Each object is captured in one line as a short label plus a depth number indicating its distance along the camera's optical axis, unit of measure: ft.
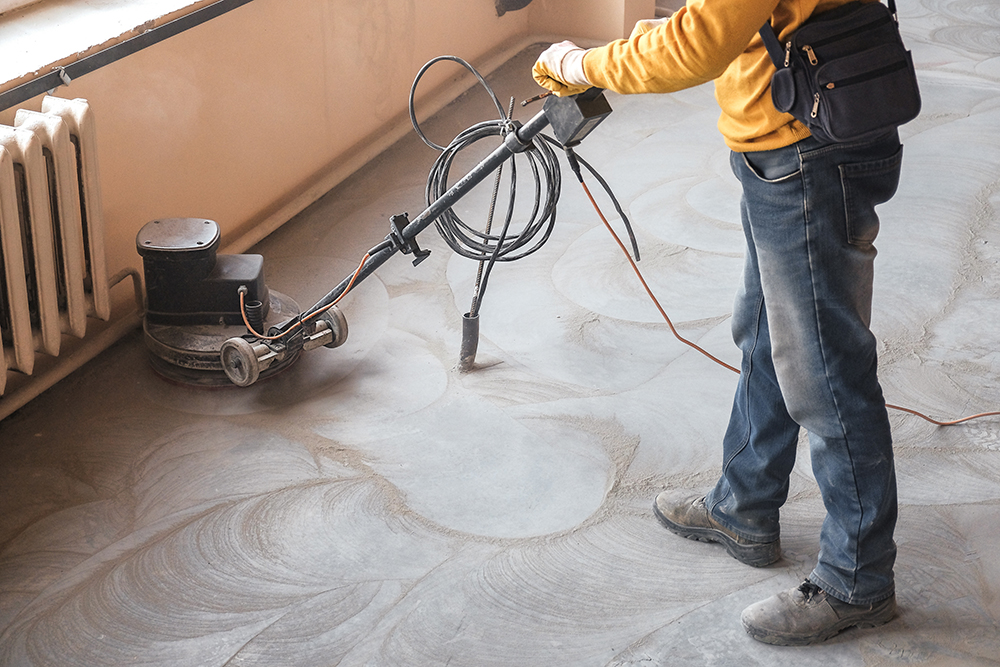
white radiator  6.97
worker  4.71
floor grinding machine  7.93
